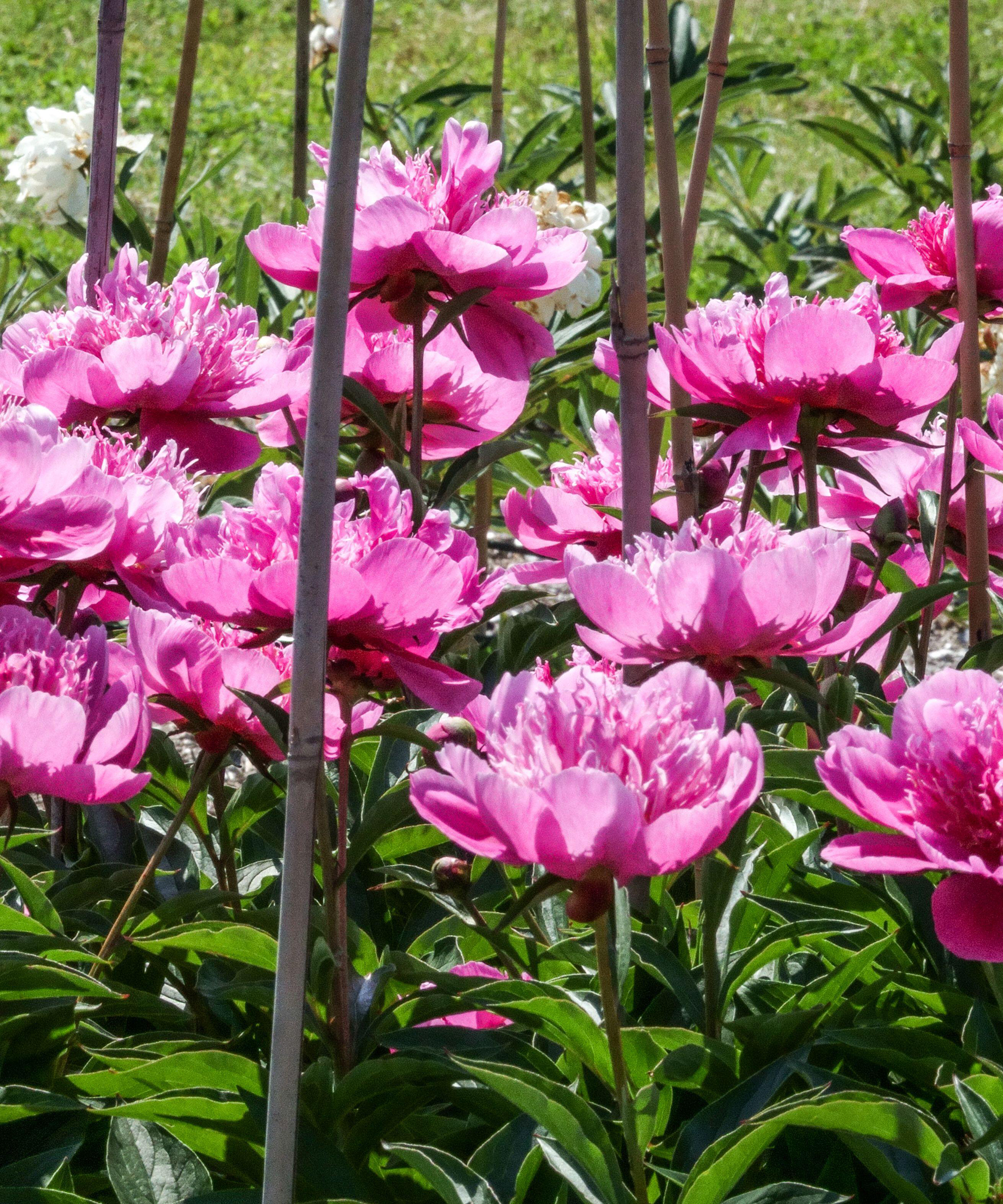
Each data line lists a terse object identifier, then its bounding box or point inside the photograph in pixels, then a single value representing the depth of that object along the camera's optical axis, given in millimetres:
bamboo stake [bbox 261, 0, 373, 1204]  2164
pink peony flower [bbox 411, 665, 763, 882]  2171
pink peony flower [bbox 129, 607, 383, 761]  2297
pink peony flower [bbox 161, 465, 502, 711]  2273
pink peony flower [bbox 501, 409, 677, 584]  2531
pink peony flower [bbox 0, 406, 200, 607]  2314
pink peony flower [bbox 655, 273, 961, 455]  2387
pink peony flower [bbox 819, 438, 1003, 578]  2564
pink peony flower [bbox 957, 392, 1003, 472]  2427
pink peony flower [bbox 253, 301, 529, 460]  2492
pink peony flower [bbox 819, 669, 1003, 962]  2207
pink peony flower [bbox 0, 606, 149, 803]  2268
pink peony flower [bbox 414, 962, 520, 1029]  2366
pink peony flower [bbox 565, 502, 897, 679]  2282
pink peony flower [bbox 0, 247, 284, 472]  2420
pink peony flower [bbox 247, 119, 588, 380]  2386
